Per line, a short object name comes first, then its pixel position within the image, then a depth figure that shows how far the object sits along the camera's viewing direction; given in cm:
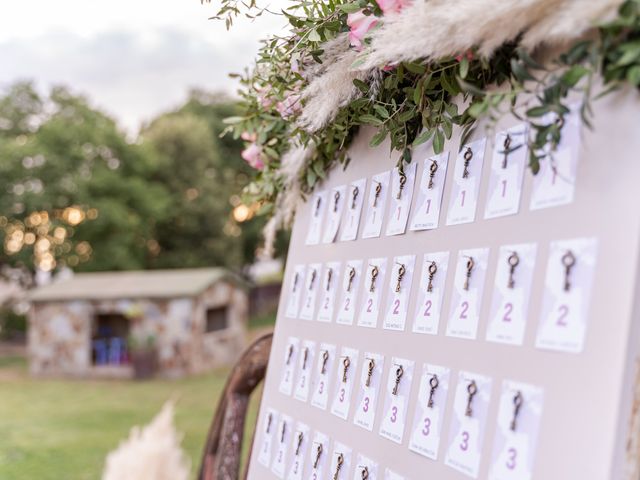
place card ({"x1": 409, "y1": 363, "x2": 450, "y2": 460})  72
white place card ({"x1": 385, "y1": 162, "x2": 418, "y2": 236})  84
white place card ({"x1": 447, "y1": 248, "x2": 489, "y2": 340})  69
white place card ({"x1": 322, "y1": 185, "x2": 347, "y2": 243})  102
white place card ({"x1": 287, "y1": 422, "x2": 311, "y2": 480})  97
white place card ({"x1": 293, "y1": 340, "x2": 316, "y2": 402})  100
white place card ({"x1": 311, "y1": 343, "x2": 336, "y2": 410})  95
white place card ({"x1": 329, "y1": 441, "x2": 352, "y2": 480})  86
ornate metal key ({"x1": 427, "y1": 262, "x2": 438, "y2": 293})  77
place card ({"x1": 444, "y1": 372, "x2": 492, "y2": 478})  66
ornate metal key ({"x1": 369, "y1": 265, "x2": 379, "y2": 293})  89
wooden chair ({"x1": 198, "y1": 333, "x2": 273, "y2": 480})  141
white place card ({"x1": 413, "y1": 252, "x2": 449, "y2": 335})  75
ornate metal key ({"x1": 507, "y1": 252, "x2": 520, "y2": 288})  65
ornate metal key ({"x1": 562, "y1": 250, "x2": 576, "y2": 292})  59
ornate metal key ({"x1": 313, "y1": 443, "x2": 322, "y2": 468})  93
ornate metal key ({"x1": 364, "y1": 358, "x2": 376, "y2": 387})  85
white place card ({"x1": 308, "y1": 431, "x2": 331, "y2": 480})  91
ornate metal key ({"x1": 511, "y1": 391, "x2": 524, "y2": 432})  62
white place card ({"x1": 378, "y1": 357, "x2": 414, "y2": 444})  78
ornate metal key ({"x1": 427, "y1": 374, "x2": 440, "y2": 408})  73
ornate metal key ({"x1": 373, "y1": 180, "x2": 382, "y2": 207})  92
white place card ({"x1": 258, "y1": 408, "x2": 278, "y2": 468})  108
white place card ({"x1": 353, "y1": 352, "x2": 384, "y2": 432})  83
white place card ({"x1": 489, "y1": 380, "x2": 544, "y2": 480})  60
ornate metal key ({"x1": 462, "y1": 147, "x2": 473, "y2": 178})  75
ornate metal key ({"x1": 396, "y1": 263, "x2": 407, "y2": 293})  83
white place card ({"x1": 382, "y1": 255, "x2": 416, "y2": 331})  81
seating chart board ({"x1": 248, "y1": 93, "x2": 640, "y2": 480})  55
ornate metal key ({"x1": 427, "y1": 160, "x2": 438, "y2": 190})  80
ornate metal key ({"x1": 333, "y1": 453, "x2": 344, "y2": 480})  88
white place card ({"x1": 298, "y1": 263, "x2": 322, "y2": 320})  104
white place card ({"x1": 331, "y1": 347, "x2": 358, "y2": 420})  89
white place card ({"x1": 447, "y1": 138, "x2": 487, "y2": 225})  73
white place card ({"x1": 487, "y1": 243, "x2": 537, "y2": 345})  63
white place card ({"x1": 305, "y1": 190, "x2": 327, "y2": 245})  108
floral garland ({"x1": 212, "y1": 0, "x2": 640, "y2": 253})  57
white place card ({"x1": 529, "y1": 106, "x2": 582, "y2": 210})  60
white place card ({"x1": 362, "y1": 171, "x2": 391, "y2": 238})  91
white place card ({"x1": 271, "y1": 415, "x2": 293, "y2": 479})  102
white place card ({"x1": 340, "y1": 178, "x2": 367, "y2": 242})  97
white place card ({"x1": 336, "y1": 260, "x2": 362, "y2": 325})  93
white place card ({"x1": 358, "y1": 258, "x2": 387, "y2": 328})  87
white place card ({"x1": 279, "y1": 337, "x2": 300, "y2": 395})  106
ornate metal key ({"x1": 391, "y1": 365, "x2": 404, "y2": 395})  79
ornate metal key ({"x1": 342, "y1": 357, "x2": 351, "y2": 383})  91
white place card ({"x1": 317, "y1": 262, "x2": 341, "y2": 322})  98
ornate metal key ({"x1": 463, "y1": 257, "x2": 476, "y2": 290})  71
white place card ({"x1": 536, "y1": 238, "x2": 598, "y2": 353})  57
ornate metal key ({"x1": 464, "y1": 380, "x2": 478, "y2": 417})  68
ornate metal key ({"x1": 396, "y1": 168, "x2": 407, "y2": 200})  86
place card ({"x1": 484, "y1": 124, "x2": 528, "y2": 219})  66
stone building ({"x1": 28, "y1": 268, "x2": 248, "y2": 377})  1005
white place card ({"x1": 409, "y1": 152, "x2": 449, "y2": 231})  79
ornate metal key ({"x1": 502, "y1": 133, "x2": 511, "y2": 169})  68
